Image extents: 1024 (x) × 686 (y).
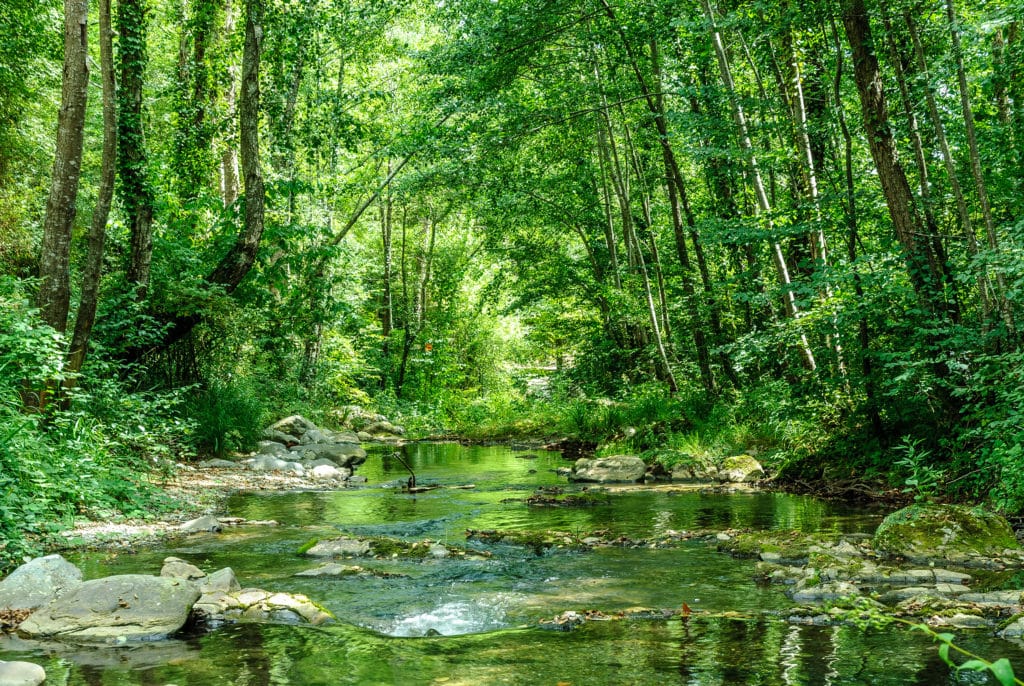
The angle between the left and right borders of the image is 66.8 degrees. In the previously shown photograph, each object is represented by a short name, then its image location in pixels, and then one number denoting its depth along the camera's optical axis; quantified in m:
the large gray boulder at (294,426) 15.58
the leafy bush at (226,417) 12.44
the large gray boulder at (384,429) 22.86
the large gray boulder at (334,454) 13.95
